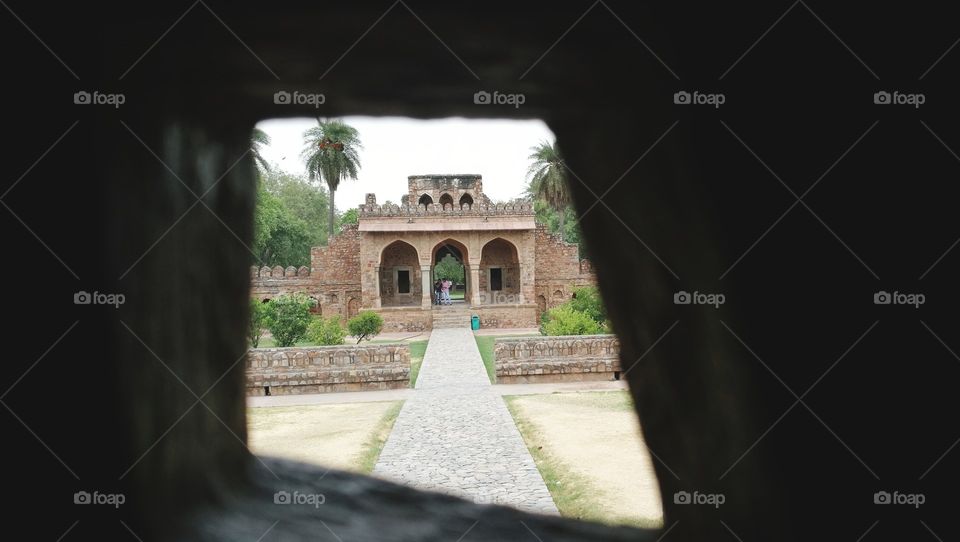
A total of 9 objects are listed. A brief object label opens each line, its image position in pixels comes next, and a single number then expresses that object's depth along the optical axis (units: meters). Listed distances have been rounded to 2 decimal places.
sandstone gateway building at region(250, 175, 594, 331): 25.22
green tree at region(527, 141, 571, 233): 33.41
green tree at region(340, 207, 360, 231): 44.69
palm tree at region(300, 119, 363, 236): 34.97
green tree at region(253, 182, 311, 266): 33.19
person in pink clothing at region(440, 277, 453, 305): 29.80
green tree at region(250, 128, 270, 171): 26.70
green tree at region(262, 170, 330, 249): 47.41
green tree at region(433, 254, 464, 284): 45.22
